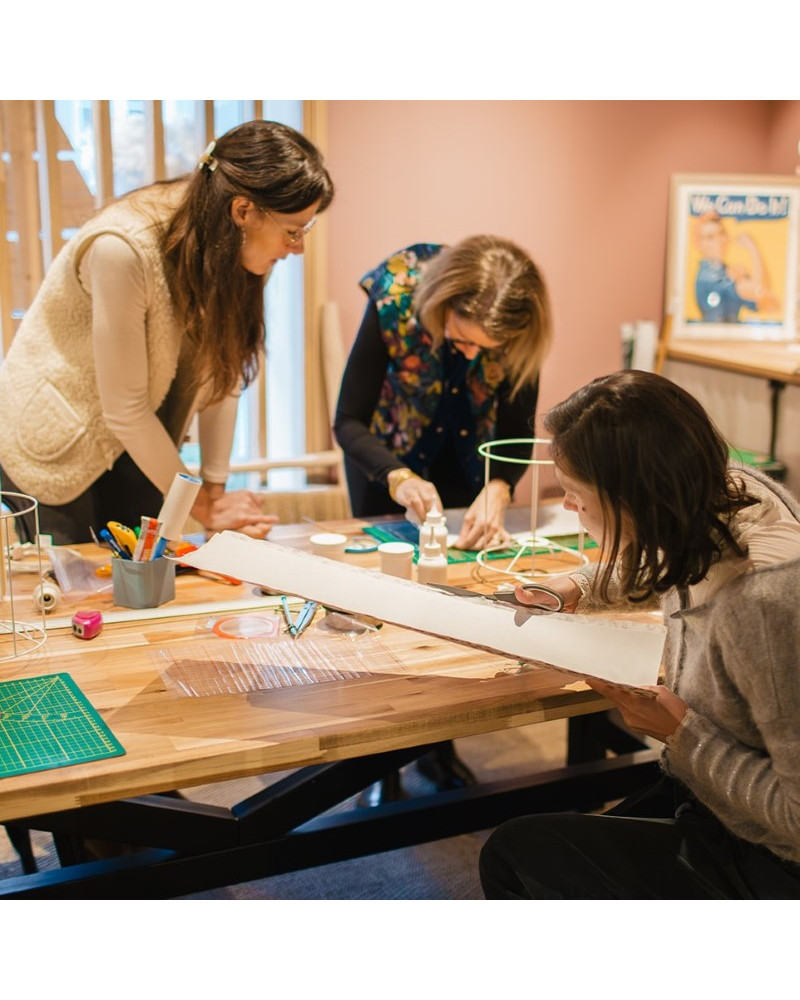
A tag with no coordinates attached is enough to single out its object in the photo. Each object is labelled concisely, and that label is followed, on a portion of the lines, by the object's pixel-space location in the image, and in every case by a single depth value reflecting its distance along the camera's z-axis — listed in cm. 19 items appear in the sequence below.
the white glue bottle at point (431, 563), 179
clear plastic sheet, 145
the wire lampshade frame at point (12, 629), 153
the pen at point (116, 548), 172
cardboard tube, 166
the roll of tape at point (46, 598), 165
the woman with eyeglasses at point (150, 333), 187
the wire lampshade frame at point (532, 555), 190
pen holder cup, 170
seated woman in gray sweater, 119
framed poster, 406
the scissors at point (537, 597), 153
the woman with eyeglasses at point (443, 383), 214
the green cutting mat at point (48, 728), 120
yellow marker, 171
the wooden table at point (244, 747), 124
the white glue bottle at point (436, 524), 183
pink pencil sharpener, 158
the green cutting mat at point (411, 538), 204
